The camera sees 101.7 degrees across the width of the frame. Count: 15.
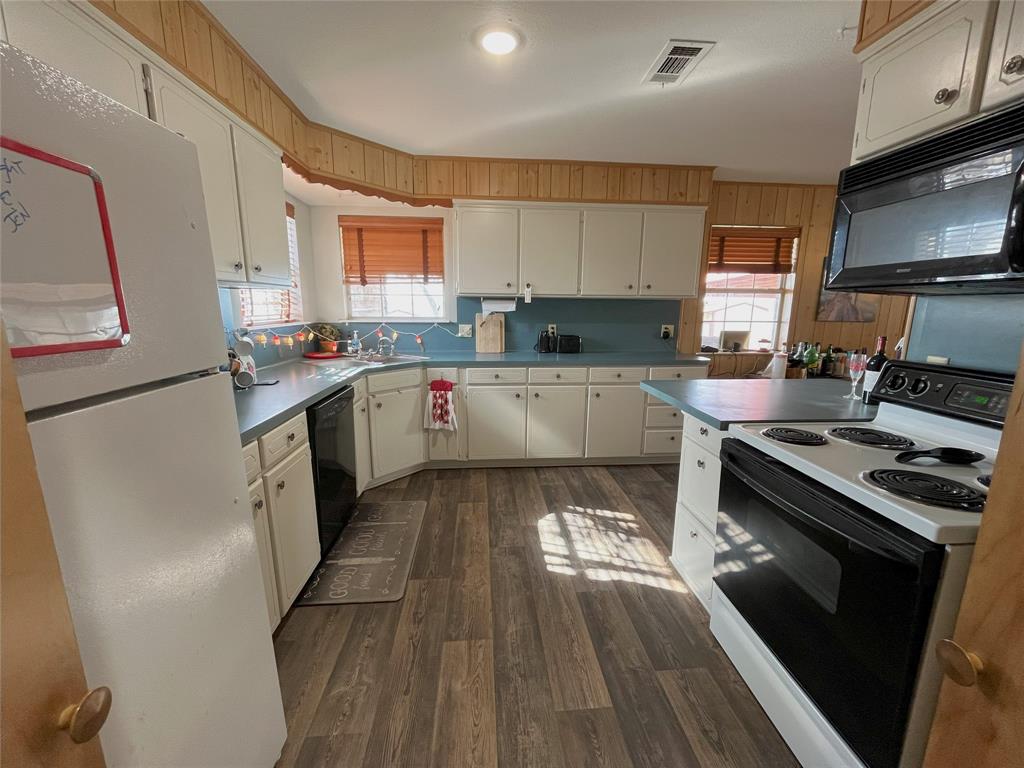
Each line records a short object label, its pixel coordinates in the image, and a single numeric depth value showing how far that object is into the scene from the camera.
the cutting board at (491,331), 3.68
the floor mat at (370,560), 1.94
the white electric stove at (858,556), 0.89
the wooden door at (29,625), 0.40
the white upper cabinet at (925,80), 1.08
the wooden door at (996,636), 0.51
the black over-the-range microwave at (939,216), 0.95
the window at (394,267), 3.57
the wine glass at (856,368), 1.85
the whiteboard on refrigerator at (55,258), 0.55
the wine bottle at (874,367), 1.72
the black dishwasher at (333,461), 2.03
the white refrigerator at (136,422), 0.59
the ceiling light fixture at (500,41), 1.72
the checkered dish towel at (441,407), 3.19
